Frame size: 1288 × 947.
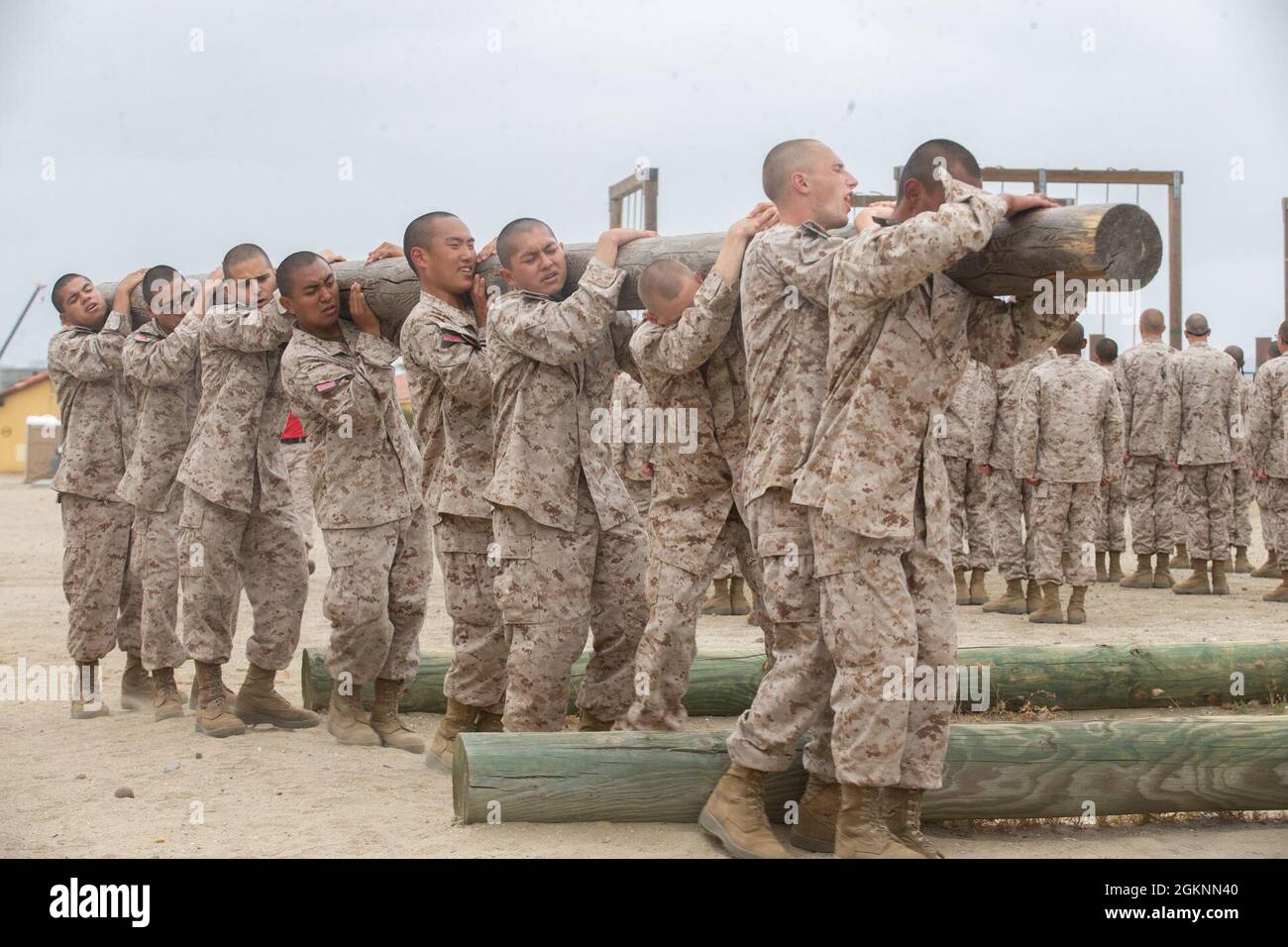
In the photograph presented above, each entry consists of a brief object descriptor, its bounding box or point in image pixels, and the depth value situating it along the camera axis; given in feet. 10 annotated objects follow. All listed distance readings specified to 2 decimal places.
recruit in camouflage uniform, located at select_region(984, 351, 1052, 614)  38.50
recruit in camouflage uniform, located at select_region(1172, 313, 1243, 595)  41.06
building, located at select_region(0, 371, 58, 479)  138.31
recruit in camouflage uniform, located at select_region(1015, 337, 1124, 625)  35.42
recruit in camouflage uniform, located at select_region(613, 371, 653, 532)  36.65
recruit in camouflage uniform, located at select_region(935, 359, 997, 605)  38.63
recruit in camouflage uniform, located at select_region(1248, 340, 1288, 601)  41.29
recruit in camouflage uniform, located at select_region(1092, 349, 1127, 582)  43.32
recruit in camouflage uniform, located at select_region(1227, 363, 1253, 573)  46.19
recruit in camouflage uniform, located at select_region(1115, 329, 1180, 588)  43.27
